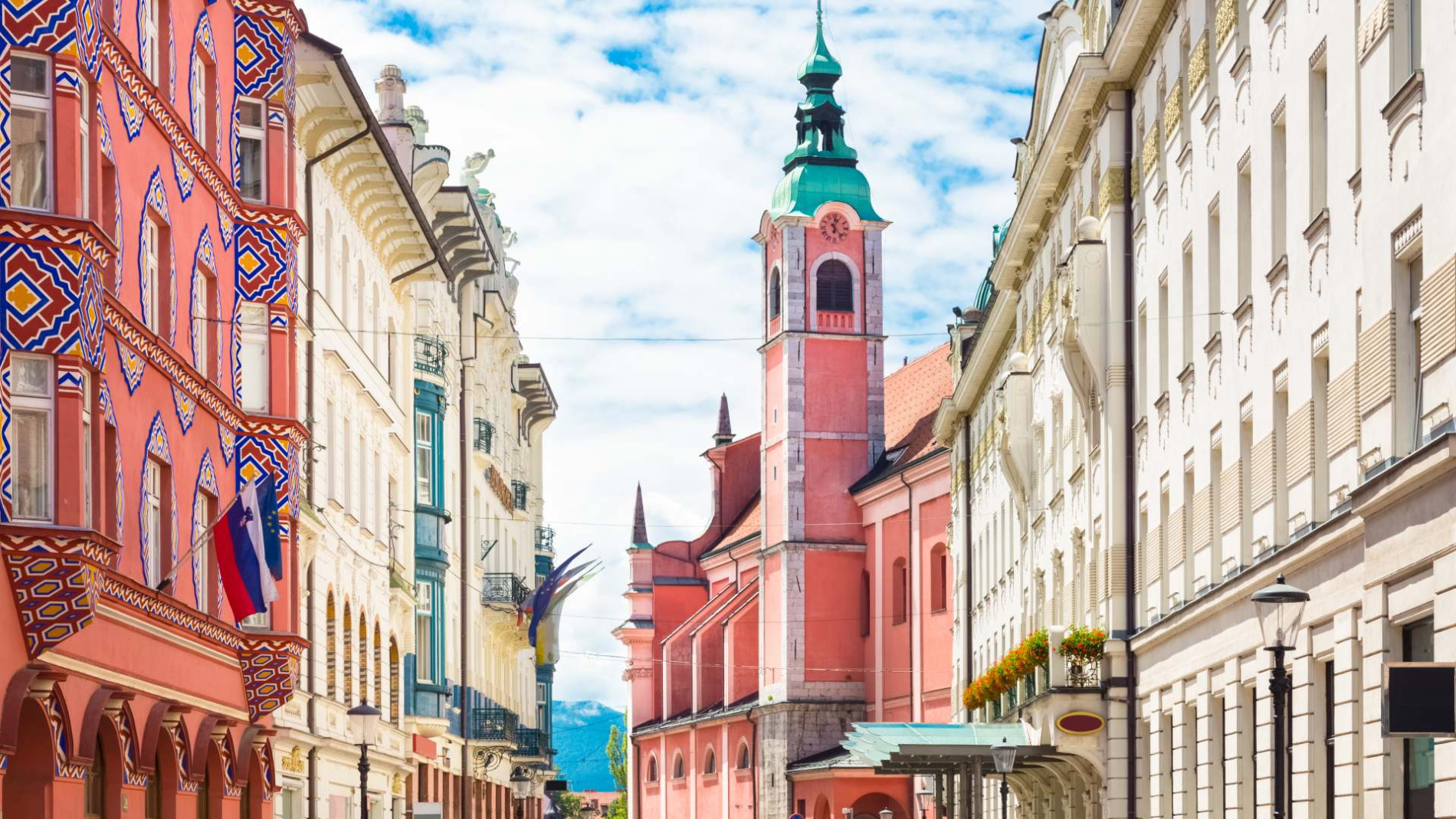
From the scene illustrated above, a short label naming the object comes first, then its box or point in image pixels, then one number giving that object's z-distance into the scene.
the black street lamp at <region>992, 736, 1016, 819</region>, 35.51
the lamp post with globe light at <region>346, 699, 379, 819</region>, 31.78
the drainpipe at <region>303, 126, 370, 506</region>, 36.34
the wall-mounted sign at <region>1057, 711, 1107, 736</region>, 35.47
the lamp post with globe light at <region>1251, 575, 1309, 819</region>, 18.20
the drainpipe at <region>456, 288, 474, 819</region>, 57.50
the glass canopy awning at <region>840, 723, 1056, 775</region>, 40.94
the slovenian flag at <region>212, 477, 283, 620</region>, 25.16
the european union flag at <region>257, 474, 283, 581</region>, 28.25
